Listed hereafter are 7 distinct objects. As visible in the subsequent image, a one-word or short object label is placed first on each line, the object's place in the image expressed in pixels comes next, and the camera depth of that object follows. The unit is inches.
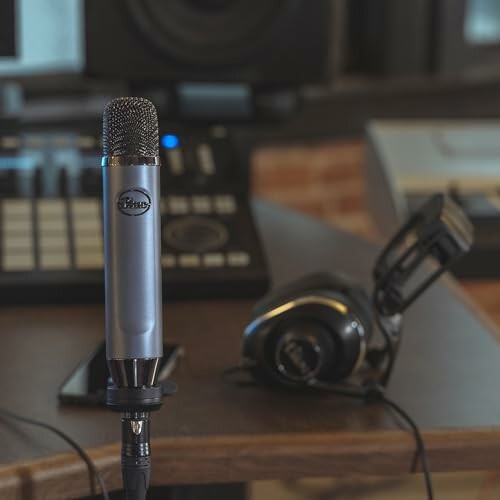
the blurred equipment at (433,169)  110.8
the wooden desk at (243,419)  55.7
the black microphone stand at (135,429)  49.2
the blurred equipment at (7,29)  81.9
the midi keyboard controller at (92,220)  72.5
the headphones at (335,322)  59.5
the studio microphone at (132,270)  48.9
